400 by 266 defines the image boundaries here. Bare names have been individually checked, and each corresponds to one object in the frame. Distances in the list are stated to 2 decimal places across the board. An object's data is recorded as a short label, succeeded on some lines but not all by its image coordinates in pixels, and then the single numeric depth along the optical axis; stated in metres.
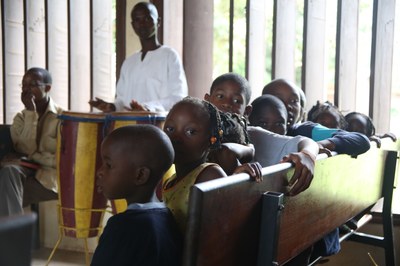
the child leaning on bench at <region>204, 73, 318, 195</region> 1.90
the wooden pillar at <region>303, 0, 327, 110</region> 3.14
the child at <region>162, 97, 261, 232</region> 1.46
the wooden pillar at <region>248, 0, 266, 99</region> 3.25
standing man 3.10
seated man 3.18
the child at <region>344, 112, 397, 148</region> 2.78
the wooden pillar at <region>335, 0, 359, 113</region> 3.10
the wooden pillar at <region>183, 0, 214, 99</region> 3.44
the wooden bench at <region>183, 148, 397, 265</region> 0.96
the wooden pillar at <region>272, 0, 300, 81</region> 3.18
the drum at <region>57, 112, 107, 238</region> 2.66
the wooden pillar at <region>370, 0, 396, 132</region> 3.03
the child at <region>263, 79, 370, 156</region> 1.91
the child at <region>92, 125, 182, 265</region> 1.05
